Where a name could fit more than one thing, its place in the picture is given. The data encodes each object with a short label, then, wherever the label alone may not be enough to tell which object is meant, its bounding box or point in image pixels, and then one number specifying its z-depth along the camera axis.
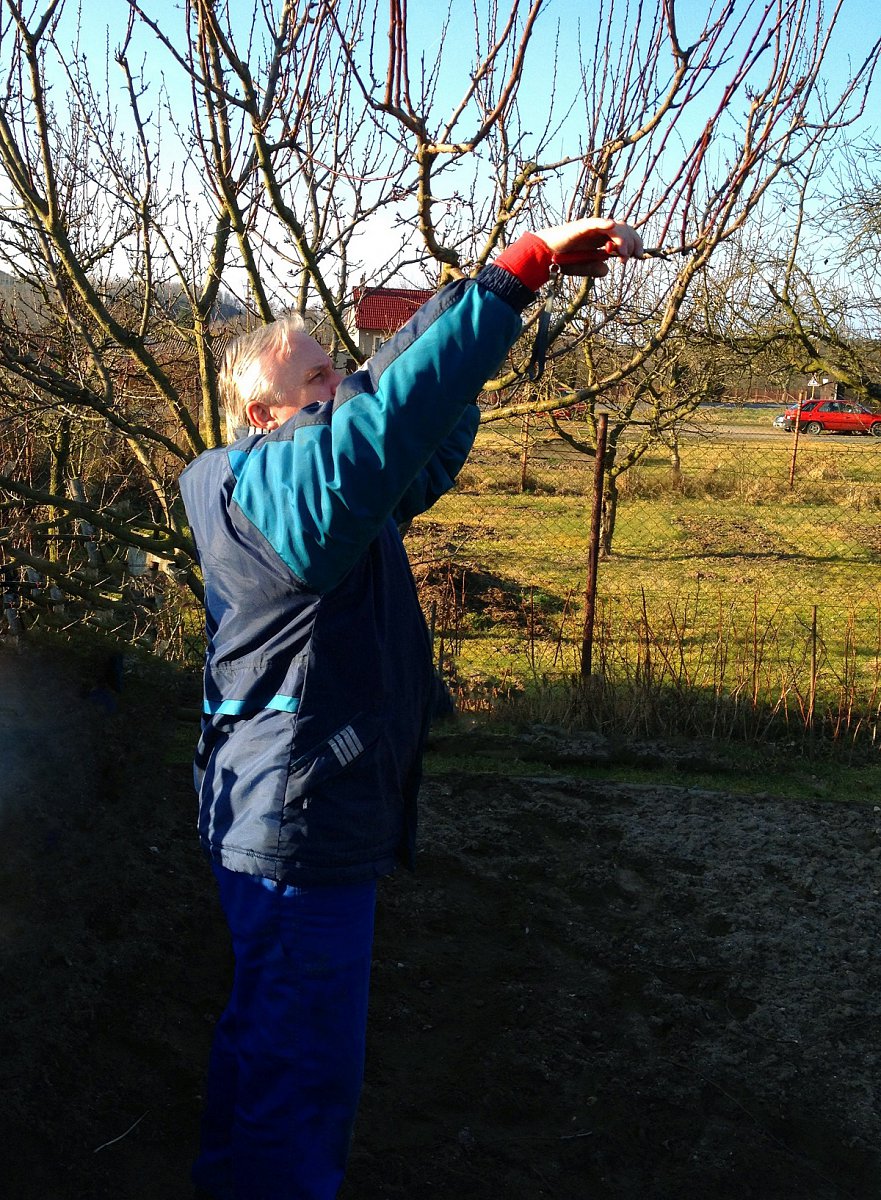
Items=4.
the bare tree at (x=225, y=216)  2.81
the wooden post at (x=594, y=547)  6.00
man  1.60
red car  29.09
